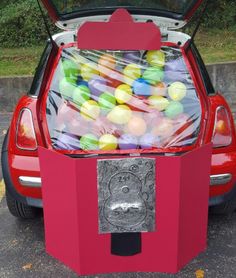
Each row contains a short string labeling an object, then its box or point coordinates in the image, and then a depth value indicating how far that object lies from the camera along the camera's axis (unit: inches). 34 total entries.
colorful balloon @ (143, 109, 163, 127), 78.3
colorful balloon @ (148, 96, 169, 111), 79.9
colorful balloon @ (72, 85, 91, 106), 81.0
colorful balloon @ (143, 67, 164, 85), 83.2
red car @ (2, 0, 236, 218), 77.1
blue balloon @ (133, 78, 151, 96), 81.6
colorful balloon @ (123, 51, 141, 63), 86.8
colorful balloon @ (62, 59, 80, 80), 85.8
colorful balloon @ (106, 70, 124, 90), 83.2
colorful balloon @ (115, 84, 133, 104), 80.6
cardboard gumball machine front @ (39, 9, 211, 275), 66.3
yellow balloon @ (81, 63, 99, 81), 85.1
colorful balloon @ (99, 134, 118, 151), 75.0
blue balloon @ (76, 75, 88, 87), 84.3
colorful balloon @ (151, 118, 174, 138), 77.1
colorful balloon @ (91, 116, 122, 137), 77.1
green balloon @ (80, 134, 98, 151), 75.4
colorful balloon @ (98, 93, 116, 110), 80.3
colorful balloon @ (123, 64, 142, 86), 83.5
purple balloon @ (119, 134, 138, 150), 75.3
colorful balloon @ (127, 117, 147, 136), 77.3
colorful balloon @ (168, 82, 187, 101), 81.4
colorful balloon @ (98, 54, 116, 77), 85.2
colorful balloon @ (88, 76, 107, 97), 82.5
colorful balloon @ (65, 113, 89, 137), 77.3
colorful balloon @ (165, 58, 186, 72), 85.6
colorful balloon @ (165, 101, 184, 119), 79.2
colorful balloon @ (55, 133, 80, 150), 76.1
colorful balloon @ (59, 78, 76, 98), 82.7
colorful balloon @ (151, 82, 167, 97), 81.9
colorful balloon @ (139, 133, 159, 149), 75.5
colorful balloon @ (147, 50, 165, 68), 86.1
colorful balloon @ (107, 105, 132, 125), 78.2
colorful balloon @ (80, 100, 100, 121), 78.7
